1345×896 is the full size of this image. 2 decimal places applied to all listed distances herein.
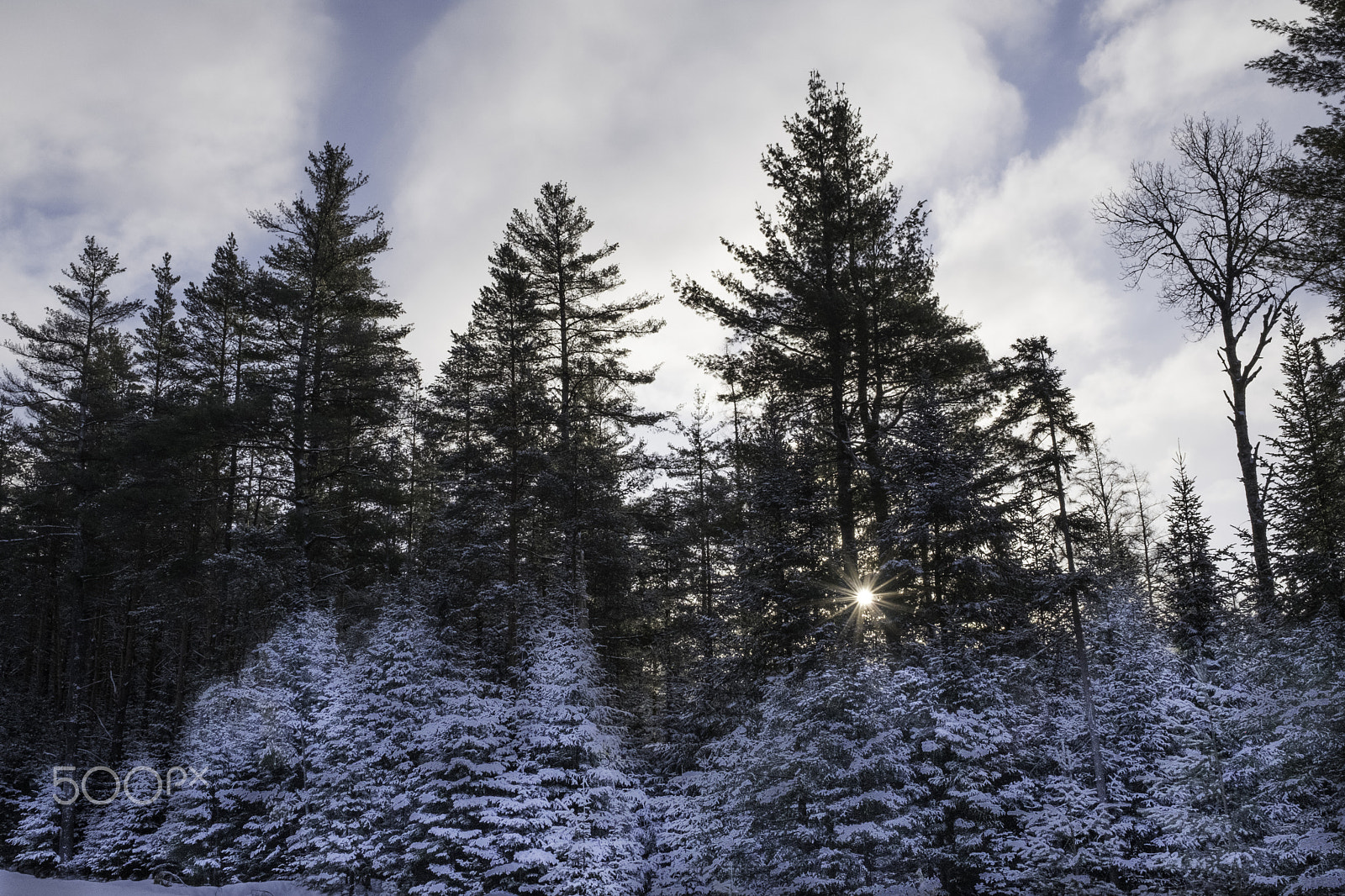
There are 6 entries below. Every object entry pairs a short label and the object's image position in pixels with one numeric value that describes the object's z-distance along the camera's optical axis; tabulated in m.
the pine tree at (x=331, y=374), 21.59
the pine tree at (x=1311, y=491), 15.30
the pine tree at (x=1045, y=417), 18.98
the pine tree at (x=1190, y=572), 21.08
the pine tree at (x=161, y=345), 27.09
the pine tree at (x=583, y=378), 21.78
